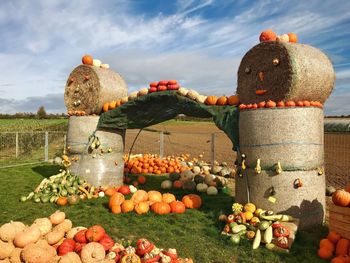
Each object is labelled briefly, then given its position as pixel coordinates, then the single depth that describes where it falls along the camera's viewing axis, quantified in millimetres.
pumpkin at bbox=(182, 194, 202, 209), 9320
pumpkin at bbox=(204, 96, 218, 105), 8703
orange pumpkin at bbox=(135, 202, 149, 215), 8797
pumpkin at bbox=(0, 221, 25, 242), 5980
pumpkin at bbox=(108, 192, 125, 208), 9077
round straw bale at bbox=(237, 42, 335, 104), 7027
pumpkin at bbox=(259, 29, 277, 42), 7562
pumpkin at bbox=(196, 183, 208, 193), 11492
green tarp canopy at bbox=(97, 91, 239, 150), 8469
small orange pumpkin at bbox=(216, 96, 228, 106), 8633
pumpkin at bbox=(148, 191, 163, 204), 9417
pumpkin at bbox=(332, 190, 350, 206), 6375
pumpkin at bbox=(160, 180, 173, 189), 11977
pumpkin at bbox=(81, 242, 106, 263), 5379
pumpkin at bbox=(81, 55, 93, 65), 11812
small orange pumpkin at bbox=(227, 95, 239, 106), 8523
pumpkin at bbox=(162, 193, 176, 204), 9402
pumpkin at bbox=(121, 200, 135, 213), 8922
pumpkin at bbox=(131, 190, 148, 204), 9289
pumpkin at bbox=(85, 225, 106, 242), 5934
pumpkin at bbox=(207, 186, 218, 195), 11164
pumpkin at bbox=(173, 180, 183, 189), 12016
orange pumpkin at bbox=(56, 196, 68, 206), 9812
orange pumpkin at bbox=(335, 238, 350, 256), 6105
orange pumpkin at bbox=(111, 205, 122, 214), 8906
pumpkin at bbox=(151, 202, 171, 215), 8797
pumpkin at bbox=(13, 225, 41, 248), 5828
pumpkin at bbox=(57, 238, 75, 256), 5748
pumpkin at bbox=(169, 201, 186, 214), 8898
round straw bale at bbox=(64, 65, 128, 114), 11438
